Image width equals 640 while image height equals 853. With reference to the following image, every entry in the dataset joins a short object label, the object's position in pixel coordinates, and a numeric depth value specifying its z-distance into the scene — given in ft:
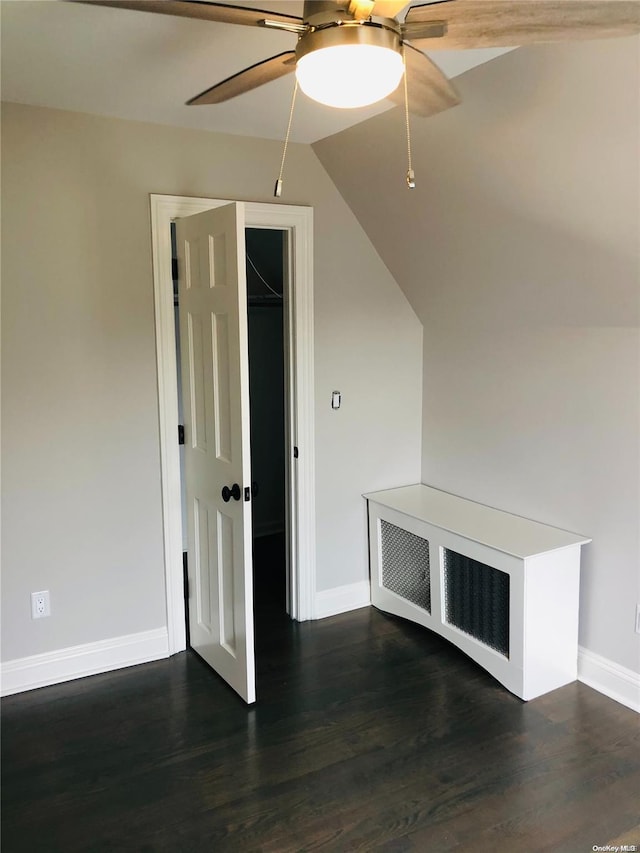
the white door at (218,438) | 8.61
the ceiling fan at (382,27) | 4.06
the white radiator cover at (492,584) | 9.04
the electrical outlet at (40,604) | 9.39
